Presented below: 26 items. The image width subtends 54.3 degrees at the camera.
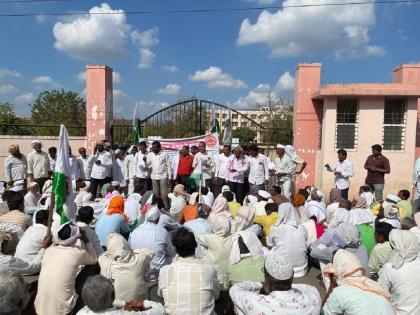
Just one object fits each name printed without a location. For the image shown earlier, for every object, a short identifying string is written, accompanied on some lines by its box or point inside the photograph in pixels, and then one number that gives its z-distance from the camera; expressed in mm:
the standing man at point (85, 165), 9508
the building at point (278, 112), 23156
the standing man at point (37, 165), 8828
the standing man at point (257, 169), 9094
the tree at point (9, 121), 14020
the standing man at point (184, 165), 9828
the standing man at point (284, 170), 8930
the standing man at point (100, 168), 9422
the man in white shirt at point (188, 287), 3186
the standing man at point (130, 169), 9719
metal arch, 12087
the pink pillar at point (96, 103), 11391
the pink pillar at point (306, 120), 10938
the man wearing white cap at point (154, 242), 4742
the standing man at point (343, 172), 8516
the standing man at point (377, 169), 8266
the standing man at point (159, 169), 9266
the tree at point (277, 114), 21953
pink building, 10406
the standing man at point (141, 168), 9435
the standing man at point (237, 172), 9125
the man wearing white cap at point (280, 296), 2574
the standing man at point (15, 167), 8602
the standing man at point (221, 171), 9523
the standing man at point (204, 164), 9562
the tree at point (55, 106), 22609
